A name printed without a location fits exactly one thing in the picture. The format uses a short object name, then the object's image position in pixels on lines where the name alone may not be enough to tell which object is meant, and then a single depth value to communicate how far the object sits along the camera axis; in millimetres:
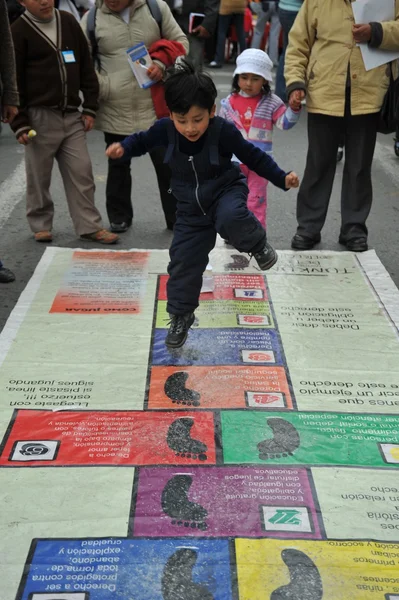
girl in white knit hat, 4129
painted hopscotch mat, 2139
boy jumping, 2980
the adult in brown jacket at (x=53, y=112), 4230
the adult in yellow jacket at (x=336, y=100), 4168
